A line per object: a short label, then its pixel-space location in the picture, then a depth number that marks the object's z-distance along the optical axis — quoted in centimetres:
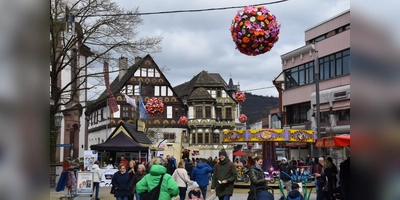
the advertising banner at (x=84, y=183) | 1800
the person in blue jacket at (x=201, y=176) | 1530
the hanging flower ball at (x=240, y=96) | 4708
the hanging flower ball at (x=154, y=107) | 3538
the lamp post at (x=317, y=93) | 2323
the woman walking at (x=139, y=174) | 1375
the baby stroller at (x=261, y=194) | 928
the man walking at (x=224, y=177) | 1220
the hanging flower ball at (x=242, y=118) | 6469
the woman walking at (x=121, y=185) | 1402
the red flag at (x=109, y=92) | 2399
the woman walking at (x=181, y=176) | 1403
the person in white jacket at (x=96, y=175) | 1820
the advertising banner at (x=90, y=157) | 2697
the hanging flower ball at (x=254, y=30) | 1015
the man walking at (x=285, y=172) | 1781
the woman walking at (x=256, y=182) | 1009
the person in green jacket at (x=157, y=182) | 834
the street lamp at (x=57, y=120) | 2451
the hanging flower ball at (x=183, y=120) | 6281
